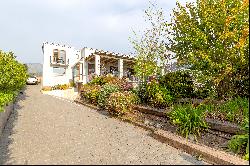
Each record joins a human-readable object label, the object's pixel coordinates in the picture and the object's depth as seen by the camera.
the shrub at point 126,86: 7.00
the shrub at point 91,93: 7.75
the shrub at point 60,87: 14.73
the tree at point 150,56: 6.16
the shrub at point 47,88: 15.33
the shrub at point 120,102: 5.52
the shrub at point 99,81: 9.18
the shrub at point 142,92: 5.90
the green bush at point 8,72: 7.04
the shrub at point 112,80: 7.64
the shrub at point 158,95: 5.27
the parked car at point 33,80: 19.41
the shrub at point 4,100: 4.64
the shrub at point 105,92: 6.54
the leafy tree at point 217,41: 4.08
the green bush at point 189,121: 3.76
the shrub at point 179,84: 5.46
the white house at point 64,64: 15.46
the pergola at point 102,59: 12.78
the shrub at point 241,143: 3.02
